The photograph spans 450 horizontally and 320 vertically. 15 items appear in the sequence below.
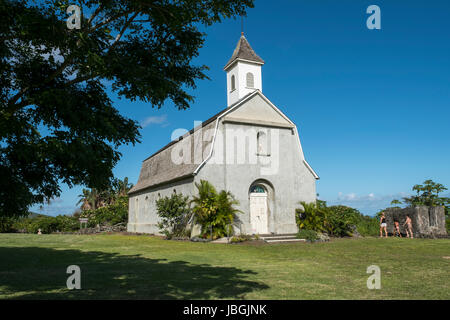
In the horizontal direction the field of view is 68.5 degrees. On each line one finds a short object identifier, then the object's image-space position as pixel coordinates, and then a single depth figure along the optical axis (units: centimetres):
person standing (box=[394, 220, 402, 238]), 2084
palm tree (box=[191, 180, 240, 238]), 1812
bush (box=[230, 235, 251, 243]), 1778
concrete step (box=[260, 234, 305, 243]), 1878
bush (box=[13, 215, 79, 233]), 3334
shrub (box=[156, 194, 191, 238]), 2014
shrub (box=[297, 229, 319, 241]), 1862
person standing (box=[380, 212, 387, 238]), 2064
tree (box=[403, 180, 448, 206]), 2352
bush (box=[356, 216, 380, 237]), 2273
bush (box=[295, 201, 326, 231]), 2073
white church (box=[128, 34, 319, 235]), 2006
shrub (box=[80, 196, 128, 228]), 3441
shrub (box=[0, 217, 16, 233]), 3226
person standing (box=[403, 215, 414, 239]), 1953
